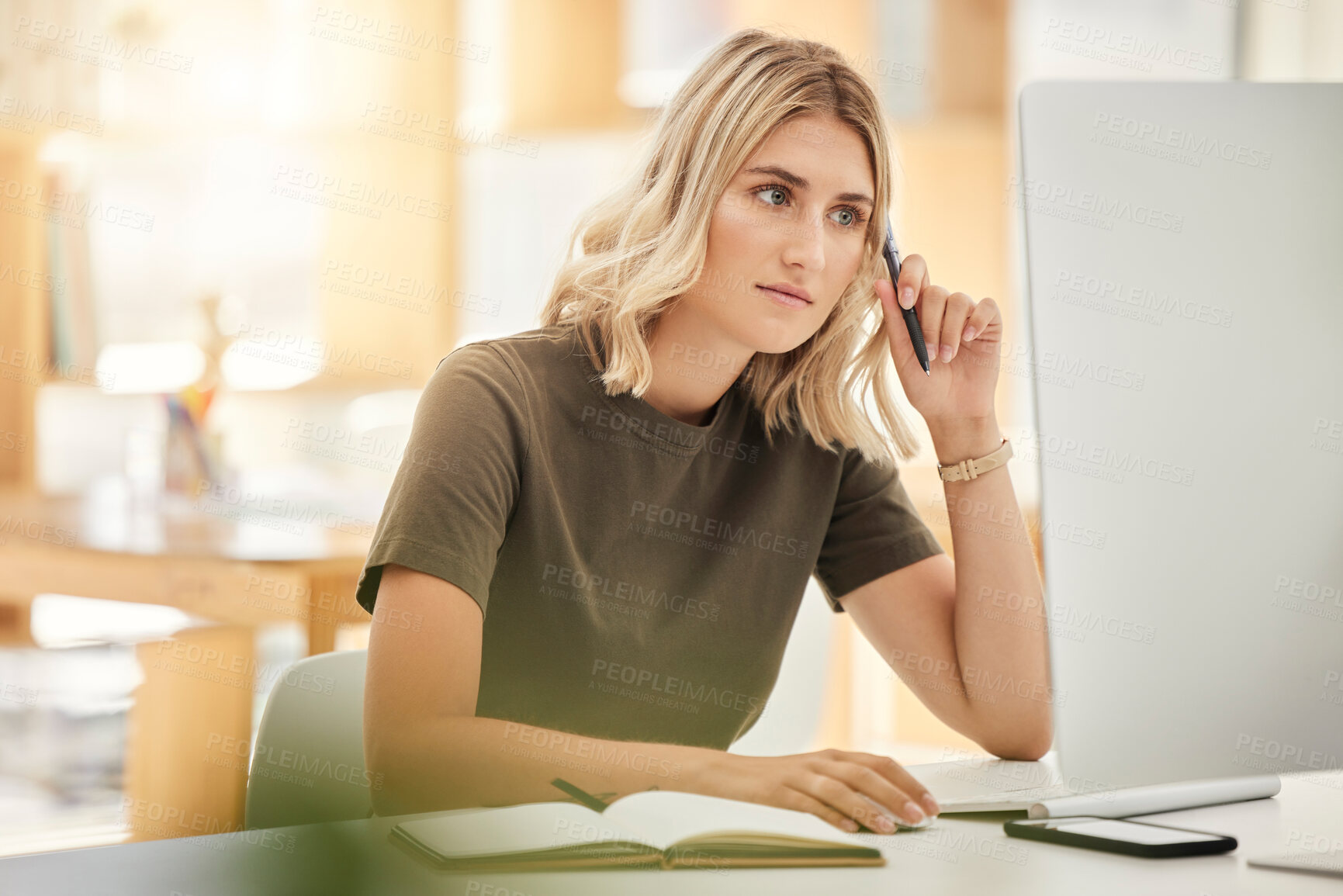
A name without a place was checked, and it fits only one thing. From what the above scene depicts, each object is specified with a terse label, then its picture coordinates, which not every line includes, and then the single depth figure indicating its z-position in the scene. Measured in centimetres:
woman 239
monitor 200
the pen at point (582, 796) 210
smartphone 204
